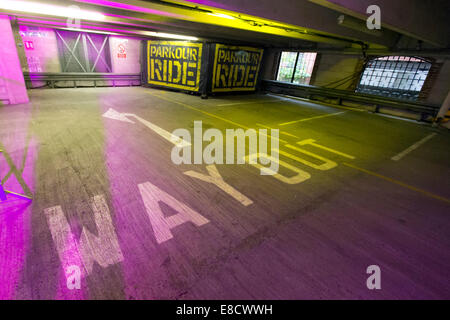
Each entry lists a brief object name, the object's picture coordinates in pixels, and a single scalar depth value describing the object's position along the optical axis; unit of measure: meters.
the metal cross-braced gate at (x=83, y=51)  11.57
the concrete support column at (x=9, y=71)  6.93
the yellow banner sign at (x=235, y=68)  11.76
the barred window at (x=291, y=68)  16.41
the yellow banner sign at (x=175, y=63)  11.63
